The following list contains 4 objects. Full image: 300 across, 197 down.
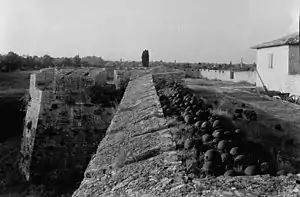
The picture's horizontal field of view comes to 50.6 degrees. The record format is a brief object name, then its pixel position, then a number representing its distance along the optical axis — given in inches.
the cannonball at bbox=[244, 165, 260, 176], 112.2
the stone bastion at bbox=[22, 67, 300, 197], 96.7
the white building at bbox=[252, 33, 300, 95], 612.7
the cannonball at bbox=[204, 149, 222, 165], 120.7
